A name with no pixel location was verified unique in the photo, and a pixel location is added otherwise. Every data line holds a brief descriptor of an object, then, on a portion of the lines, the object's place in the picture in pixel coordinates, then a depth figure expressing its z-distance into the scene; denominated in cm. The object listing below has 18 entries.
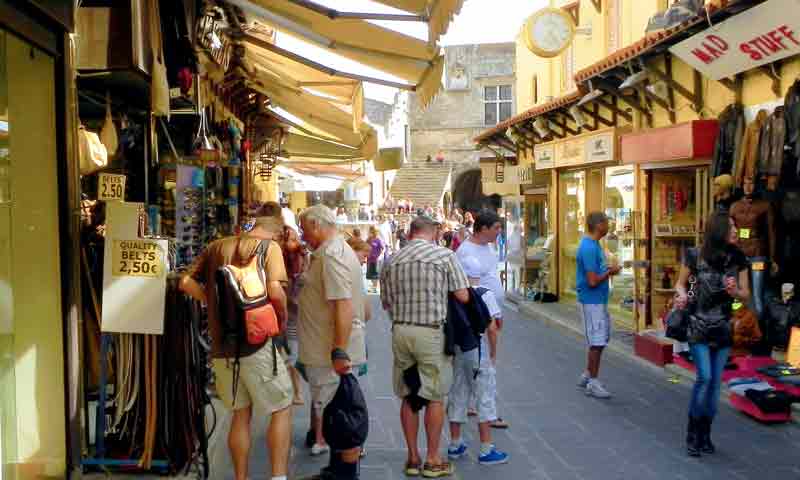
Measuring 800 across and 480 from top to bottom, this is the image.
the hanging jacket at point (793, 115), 741
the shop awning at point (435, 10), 518
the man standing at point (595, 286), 750
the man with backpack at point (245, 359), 465
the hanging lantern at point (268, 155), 1486
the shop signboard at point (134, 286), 483
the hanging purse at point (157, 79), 538
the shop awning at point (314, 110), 995
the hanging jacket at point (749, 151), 809
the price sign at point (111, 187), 527
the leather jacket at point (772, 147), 766
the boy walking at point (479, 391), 563
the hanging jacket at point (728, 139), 878
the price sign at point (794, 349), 484
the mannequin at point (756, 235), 812
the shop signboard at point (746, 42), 727
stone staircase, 3872
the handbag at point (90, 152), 517
